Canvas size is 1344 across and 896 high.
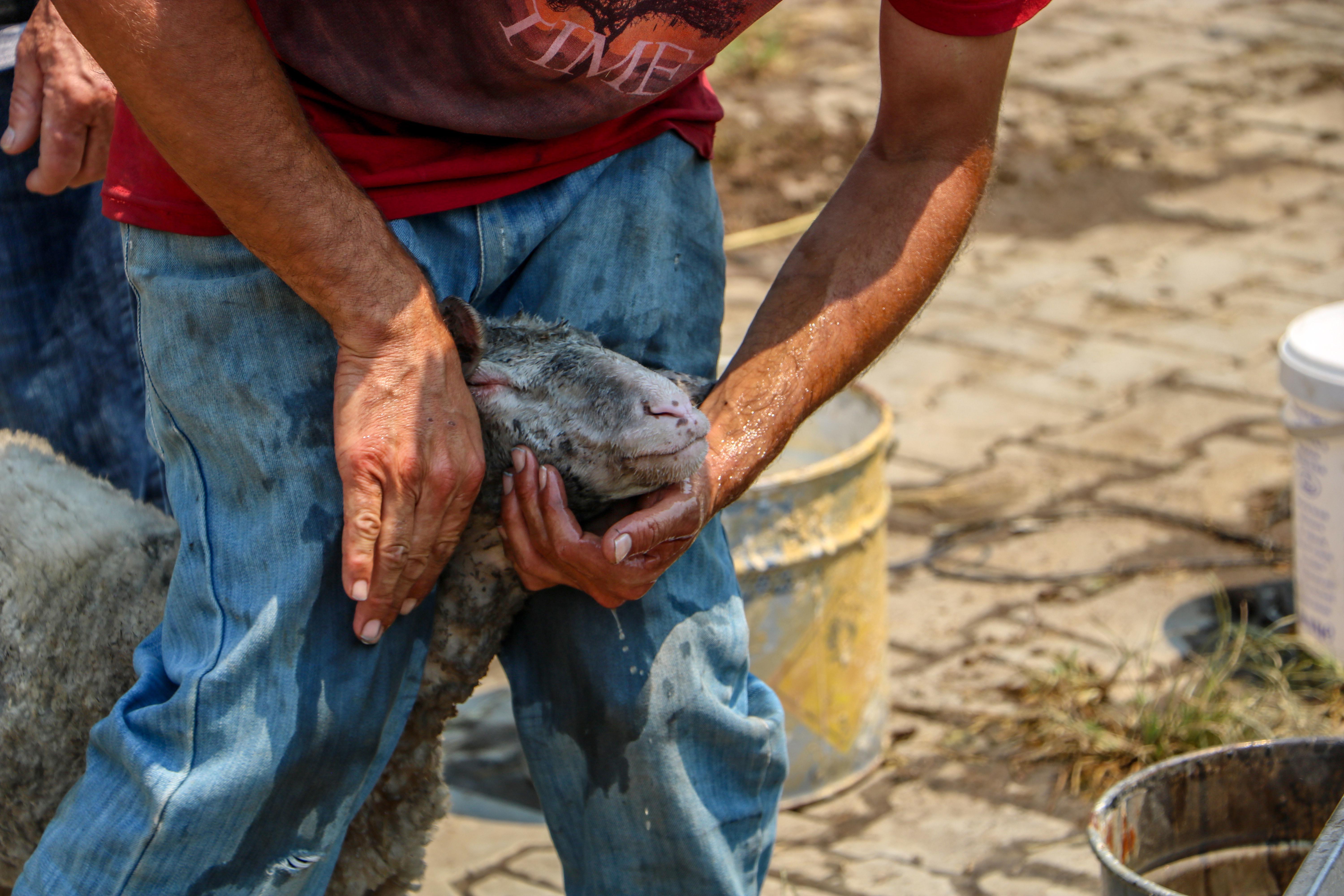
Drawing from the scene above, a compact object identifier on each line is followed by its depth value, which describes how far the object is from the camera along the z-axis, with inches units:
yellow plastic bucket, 213.5
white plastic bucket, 232.5
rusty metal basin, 167.8
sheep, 132.5
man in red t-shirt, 123.6
